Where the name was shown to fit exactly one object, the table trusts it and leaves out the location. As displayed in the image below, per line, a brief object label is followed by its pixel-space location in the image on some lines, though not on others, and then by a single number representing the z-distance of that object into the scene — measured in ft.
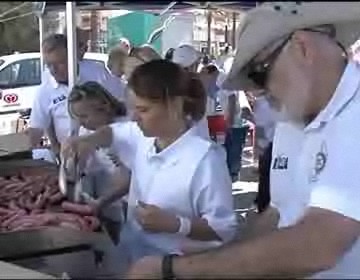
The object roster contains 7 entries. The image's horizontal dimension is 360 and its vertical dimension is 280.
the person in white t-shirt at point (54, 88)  18.12
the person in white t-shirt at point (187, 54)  18.12
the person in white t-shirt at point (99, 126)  10.62
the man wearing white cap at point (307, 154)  5.62
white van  35.17
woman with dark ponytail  8.55
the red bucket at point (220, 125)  21.12
